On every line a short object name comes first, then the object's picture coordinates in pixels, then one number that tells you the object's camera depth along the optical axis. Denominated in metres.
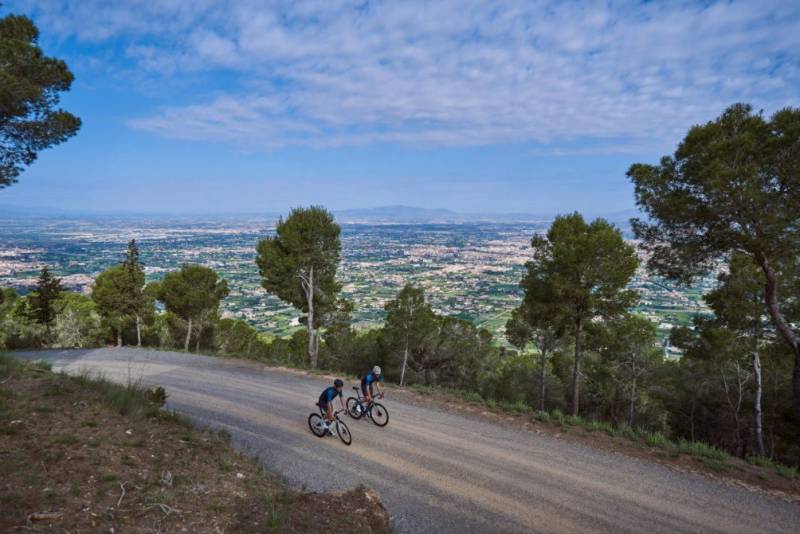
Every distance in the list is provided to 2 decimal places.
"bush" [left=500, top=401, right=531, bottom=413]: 13.64
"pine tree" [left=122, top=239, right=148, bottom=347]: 35.03
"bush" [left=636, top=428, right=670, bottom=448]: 10.75
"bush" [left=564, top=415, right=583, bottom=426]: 12.37
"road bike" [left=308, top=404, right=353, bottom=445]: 10.85
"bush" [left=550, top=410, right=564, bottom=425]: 12.50
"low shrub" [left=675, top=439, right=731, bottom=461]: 10.01
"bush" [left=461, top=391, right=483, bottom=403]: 14.93
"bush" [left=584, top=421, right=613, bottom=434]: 11.89
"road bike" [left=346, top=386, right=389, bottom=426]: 12.26
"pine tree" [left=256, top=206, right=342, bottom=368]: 25.06
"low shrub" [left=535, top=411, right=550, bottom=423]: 12.68
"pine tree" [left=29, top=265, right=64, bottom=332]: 32.75
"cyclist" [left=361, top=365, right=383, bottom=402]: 12.25
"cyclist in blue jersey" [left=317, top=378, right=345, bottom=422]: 10.91
